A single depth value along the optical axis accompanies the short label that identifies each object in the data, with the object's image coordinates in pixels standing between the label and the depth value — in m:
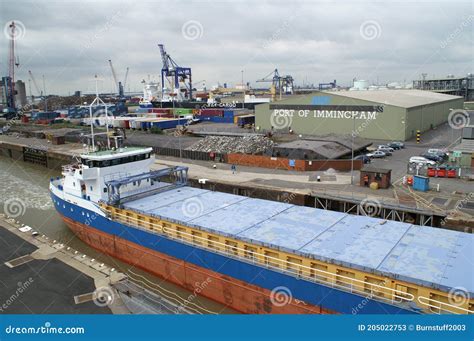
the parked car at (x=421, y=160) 39.97
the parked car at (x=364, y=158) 42.54
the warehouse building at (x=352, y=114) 58.12
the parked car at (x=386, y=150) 47.56
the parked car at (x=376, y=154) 45.91
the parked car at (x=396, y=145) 51.62
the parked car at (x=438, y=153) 45.69
